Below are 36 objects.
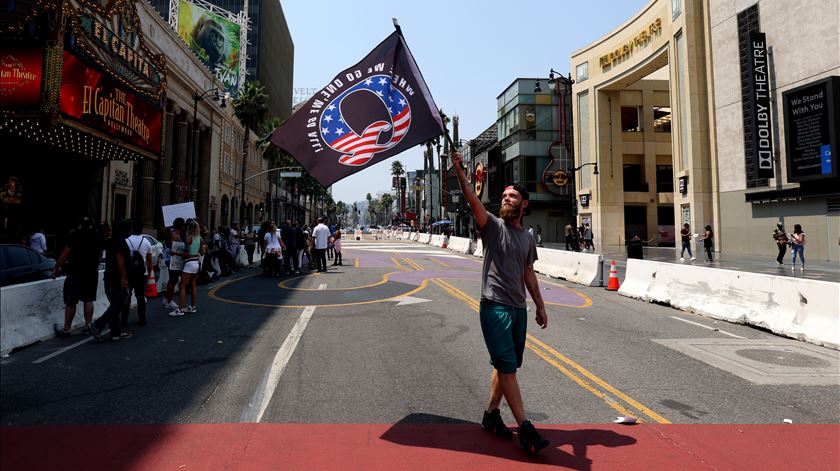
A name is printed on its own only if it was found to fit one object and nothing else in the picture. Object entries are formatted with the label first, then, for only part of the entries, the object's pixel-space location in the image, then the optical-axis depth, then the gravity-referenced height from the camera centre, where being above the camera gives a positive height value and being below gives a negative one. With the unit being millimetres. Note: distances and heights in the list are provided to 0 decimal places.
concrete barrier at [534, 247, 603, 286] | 14352 -441
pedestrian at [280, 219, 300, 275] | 16828 +261
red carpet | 3232 -1537
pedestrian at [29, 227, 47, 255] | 13586 +284
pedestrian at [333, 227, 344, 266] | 20070 +512
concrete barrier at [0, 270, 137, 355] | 6281 -963
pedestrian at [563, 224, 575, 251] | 27281 +1104
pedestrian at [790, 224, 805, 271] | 16844 +504
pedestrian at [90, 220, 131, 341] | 6840 -512
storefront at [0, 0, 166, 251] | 12156 +4479
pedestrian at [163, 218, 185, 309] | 9039 -121
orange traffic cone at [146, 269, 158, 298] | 11359 -960
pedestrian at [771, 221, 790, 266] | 18203 +575
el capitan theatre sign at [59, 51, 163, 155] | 12820 +4879
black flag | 6059 +1926
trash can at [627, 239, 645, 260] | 19266 +219
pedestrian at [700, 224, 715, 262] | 21141 +694
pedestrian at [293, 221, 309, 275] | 17438 +516
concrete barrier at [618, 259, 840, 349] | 7113 -845
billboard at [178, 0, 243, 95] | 58719 +29295
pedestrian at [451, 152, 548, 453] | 3461 -311
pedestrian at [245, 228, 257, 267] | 20000 +388
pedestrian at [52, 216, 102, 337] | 7000 -264
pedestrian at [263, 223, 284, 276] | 15469 +60
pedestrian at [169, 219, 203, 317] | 8875 -138
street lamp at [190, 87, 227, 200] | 38256 +8938
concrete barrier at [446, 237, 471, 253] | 32562 +668
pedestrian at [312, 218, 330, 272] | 16806 +471
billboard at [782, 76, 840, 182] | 20484 +6175
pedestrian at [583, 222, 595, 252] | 30859 +1289
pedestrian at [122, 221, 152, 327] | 7831 -380
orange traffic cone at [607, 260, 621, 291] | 13211 -877
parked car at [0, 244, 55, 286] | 8555 -302
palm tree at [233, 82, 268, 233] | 43125 +14582
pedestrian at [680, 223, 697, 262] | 21812 +908
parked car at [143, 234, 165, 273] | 12055 -139
